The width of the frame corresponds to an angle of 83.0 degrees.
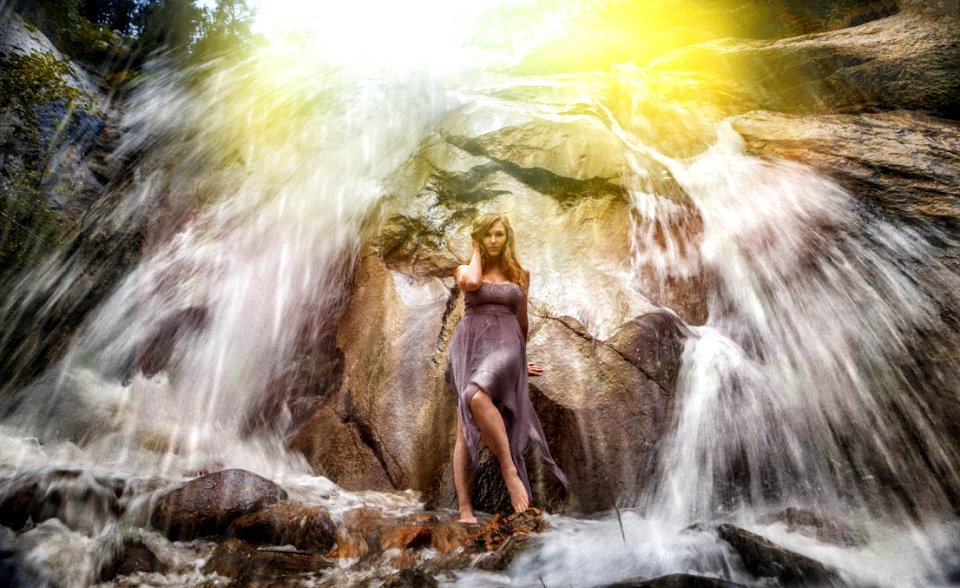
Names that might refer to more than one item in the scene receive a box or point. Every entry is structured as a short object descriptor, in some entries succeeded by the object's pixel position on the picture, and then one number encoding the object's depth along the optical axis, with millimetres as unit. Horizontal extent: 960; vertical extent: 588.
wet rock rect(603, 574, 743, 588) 2562
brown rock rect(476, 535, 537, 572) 3244
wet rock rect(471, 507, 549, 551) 3557
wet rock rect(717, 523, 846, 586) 2924
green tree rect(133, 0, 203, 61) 12203
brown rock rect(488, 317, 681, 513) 4453
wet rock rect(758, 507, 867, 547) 3652
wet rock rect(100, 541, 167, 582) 3453
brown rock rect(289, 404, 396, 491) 5207
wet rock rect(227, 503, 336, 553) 3770
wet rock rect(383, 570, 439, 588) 2918
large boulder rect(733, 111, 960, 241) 5430
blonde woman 4082
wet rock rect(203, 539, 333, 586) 3340
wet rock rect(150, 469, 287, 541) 3848
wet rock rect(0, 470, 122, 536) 3865
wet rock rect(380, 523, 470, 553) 3623
